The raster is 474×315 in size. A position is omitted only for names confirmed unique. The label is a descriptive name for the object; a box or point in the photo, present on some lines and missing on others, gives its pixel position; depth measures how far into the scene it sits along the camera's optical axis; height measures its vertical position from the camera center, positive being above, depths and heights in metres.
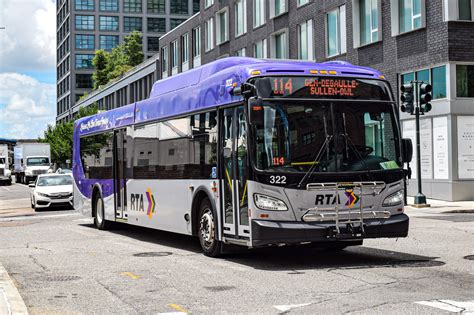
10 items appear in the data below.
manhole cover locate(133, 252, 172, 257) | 12.76 -1.53
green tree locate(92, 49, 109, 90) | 110.56 +16.02
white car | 27.73 -0.88
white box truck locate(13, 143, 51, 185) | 63.00 +1.04
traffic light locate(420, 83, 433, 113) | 23.38 +2.26
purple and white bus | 10.43 +0.16
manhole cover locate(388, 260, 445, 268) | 10.66 -1.49
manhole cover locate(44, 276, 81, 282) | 10.10 -1.52
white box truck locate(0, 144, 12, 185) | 69.06 +0.42
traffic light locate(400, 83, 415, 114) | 23.47 +2.21
